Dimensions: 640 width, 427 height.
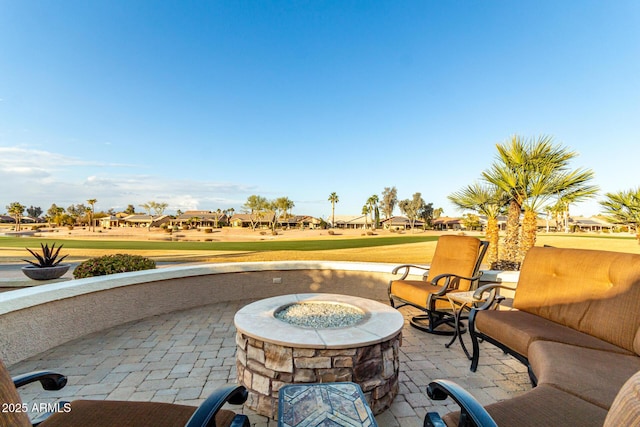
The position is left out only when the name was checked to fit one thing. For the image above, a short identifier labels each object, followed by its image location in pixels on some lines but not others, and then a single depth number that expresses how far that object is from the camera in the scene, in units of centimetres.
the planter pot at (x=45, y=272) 485
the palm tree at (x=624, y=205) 1010
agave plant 497
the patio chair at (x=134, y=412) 121
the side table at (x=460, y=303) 330
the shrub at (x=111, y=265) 430
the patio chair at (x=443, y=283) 371
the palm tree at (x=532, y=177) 645
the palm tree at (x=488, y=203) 856
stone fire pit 204
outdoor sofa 138
